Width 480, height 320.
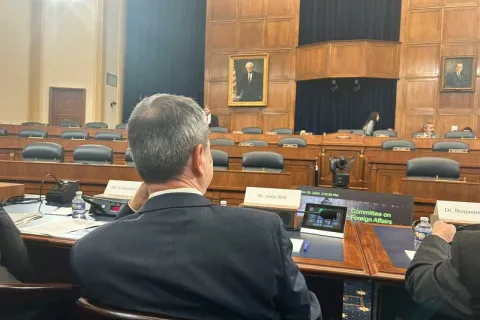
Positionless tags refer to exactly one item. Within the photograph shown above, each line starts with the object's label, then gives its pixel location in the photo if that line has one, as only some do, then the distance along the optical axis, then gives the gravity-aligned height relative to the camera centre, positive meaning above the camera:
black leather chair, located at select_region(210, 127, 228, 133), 7.63 +0.20
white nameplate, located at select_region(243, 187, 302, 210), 1.82 -0.29
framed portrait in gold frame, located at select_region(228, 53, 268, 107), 9.70 +1.63
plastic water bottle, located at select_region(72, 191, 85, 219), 1.79 -0.38
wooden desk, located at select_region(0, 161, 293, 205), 3.36 -0.38
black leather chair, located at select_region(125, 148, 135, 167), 3.68 -0.27
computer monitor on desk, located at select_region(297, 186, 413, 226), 2.14 -0.36
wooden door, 9.37 +0.75
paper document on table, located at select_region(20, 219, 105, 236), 1.46 -0.40
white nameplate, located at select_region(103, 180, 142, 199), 2.03 -0.30
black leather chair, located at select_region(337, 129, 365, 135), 6.71 +0.24
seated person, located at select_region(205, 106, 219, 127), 8.72 +0.44
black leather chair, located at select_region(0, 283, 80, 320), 1.01 -0.51
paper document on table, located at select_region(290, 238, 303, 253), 1.36 -0.40
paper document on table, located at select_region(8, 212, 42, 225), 1.63 -0.40
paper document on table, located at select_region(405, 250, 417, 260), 1.34 -0.41
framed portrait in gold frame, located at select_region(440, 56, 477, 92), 8.42 +1.77
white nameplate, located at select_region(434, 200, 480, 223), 1.65 -0.29
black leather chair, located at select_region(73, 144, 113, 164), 3.90 -0.23
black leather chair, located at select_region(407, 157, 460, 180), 3.51 -0.21
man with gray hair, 0.80 -0.28
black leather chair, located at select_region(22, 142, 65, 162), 3.95 -0.23
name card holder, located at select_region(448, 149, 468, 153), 4.90 -0.03
